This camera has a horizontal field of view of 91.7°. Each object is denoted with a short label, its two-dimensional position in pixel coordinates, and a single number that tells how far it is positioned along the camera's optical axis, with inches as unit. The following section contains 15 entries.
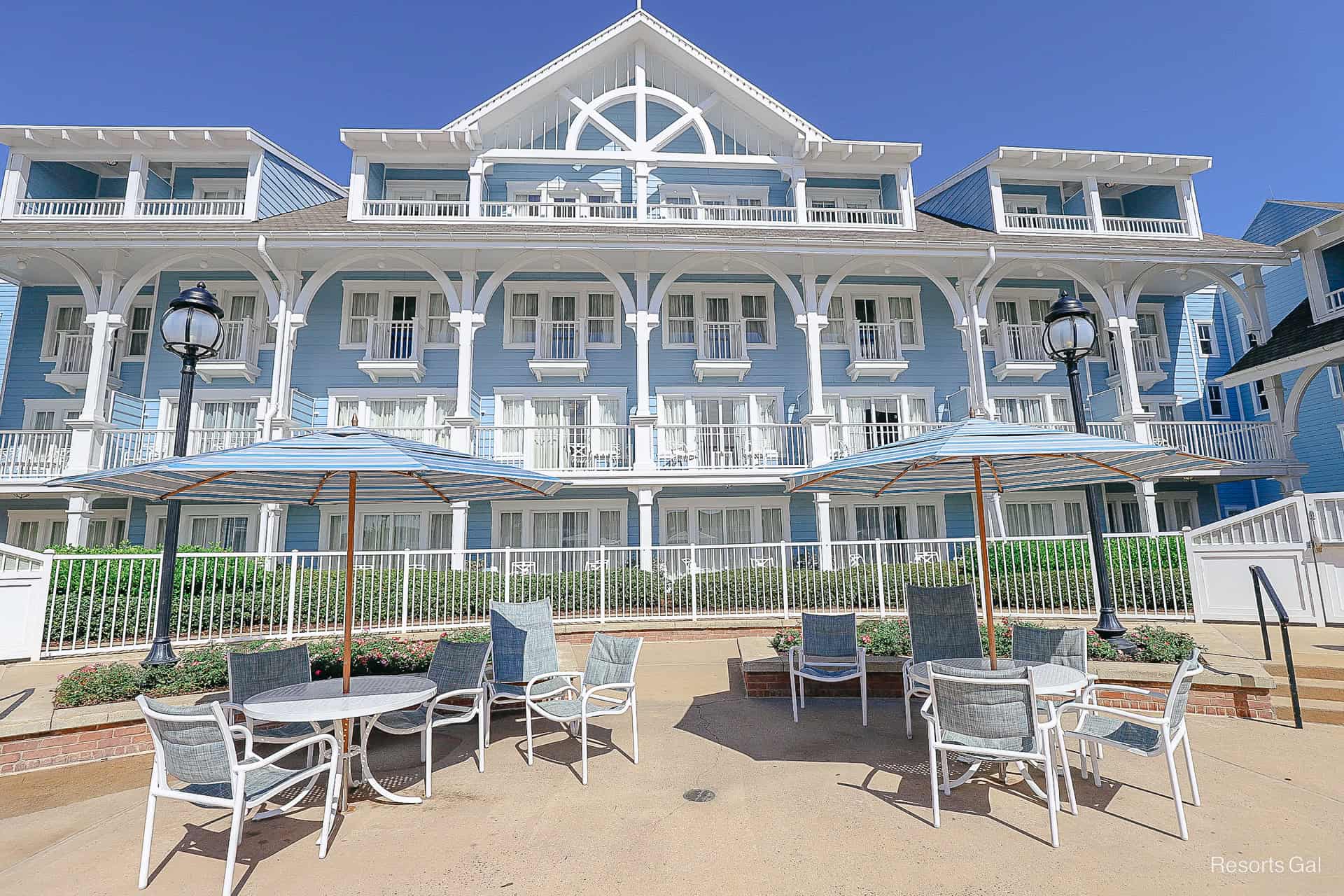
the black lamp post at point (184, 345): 262.5
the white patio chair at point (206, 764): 138.9
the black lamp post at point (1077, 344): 295.3
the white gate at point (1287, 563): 352.5
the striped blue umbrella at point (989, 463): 186.2
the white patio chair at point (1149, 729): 158.6
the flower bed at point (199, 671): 234.5
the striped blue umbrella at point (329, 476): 163.8
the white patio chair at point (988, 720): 158.1
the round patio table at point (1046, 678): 178.9
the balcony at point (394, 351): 629.6
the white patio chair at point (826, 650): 268.2
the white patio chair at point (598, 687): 207.5
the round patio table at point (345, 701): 168.7
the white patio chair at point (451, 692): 197.8
